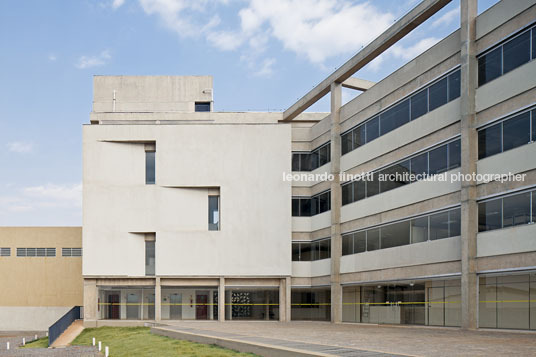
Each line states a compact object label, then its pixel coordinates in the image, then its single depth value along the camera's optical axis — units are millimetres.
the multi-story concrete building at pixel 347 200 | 28031
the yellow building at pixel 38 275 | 56469
